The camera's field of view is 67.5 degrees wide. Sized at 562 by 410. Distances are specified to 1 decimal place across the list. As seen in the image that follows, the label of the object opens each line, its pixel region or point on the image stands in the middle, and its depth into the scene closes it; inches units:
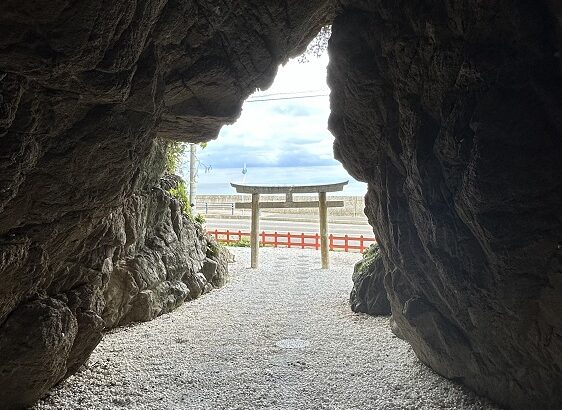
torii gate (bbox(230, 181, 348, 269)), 605.0
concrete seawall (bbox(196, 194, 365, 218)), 1144.2
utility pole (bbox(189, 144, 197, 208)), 733.9
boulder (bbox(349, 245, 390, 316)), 374.3
